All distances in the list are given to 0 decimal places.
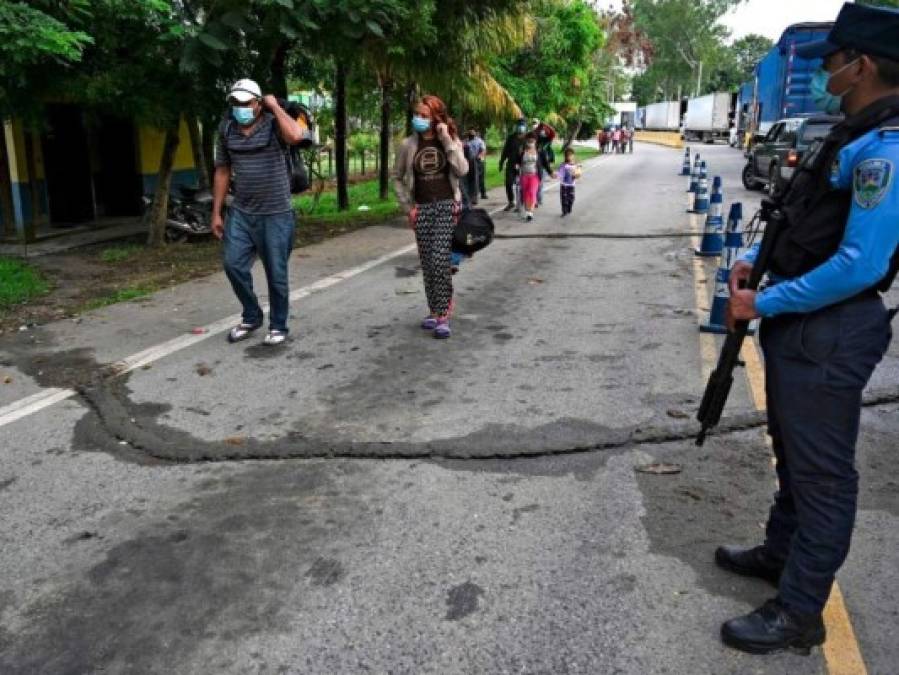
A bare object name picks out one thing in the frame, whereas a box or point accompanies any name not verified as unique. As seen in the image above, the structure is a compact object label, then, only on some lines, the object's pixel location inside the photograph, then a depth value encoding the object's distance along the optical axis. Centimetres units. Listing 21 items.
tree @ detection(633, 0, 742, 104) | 7750
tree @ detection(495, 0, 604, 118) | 2317
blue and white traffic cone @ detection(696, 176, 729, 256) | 1048
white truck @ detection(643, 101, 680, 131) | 7181
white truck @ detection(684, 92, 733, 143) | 5269
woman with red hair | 628
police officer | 230
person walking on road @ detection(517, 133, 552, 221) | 1484
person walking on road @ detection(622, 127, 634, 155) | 4912
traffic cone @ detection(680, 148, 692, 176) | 2564
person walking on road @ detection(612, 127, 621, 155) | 4816
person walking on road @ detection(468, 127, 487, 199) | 1798
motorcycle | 1211
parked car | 1622
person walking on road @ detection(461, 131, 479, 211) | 1670
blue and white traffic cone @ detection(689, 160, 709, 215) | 1523
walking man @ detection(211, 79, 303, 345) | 602
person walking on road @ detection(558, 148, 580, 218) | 1497
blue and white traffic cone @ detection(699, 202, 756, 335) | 660
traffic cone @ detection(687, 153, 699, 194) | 1891
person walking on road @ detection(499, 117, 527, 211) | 1661
